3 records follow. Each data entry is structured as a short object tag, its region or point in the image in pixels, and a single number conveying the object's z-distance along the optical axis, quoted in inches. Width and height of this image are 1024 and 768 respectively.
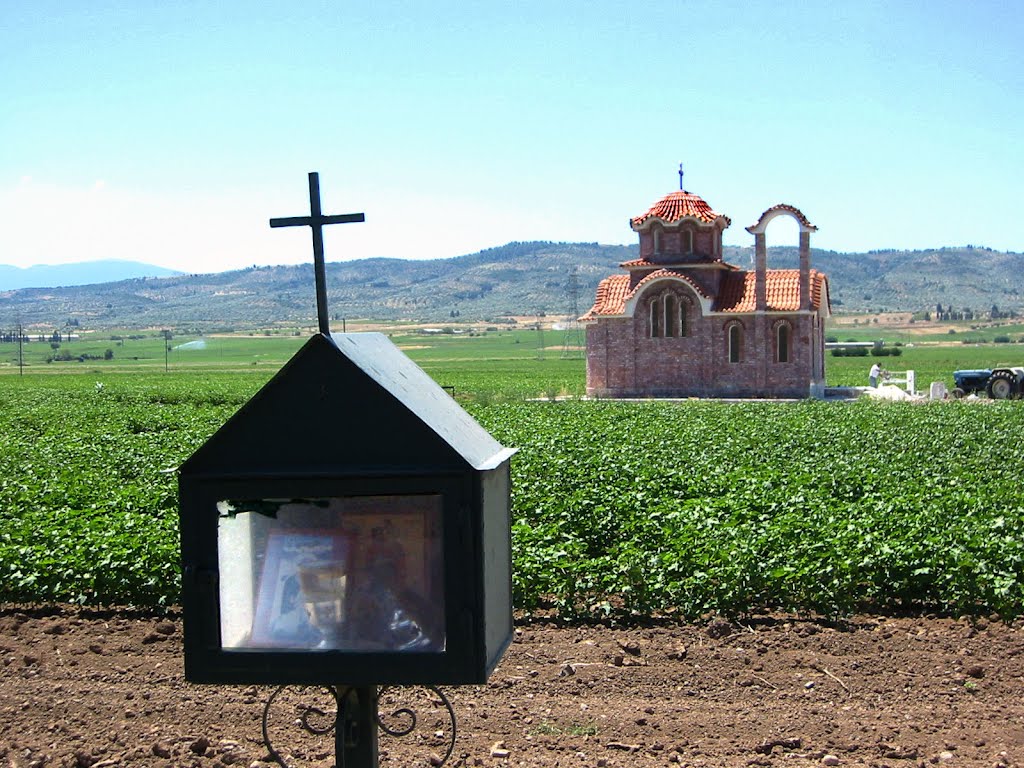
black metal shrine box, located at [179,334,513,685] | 139.4
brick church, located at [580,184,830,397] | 1718.8
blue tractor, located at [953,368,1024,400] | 1706.4
